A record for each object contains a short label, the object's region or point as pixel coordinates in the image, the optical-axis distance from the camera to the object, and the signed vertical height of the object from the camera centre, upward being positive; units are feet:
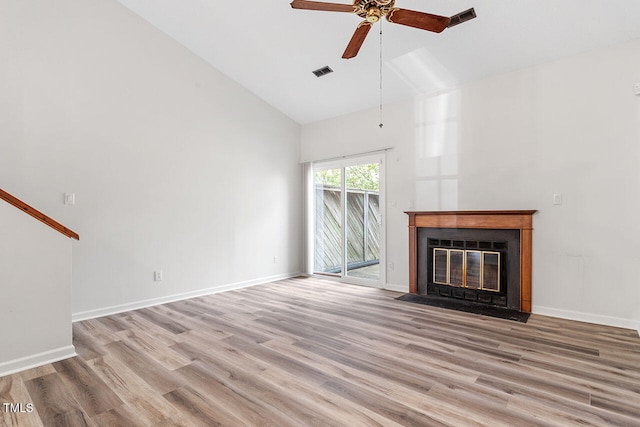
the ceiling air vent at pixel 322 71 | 15.29 +6.56
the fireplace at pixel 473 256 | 13.08 -1.97
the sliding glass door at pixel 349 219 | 18.24 -0.45
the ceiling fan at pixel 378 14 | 7.70 +4.79
